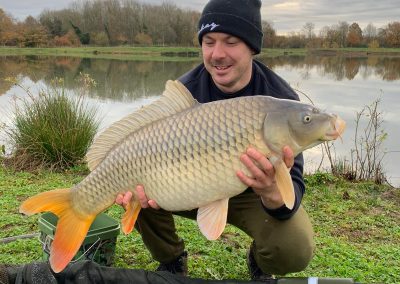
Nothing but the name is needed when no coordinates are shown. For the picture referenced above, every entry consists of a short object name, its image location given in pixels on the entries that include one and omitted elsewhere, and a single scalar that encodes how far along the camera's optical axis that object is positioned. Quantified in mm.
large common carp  1380
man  1762
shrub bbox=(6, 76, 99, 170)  4016
